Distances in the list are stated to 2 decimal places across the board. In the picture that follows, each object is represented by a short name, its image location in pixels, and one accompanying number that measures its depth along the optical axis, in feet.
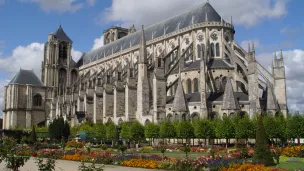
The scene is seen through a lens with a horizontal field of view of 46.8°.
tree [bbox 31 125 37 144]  106.75
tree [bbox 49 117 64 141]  124.11
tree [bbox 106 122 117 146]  126.58
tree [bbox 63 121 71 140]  126.52
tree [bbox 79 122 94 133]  144.31
